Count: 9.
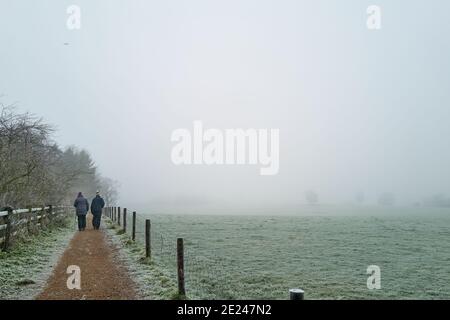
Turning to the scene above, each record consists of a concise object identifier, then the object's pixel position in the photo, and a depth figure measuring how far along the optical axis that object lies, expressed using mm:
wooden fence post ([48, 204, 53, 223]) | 21442
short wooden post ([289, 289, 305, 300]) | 4906
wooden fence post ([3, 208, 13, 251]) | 12078
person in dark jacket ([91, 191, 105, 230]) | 21914
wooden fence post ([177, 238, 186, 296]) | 8227
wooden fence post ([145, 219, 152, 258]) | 12664
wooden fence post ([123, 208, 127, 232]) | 21289
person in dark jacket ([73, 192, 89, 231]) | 20906
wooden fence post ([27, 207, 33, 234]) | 15900
